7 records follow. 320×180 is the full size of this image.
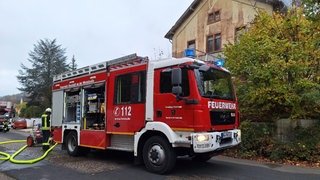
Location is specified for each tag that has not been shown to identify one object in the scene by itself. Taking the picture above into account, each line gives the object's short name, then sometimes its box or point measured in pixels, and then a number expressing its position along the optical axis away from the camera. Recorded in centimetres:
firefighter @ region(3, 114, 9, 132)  2027
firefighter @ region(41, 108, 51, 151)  947
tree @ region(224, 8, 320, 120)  823
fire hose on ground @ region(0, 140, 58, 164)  720
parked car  2511
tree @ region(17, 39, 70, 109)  3781
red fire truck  559
